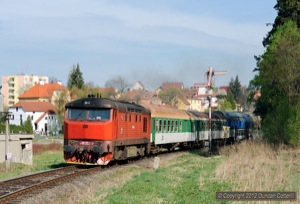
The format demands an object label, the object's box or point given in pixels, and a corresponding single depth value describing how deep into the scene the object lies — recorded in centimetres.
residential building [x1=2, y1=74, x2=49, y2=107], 18638
